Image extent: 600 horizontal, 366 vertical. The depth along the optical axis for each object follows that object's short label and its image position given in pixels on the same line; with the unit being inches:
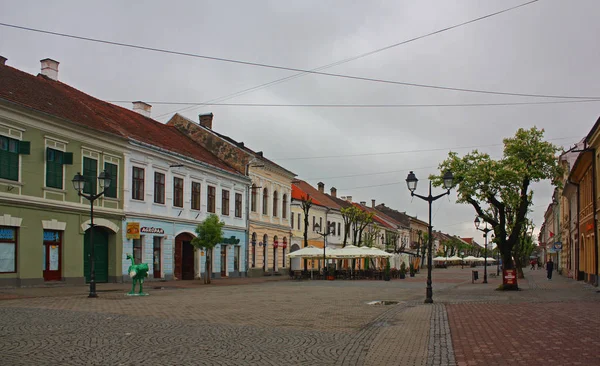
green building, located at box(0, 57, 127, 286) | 928.3
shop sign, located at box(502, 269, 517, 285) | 1095.0
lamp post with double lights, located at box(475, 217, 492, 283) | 1542.8
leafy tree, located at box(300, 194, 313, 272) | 1779.7
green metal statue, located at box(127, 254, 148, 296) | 858.1
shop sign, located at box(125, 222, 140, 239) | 1198.9
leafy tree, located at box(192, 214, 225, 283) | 1310.3
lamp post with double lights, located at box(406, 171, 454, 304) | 800.9
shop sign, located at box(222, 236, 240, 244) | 1618.0
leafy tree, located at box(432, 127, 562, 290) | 1031.6
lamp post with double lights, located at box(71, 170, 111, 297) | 823.2
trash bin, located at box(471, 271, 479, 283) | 1588.3
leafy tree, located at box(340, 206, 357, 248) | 2113.7
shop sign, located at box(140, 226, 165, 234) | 1259.8
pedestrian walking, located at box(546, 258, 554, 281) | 1636.0
